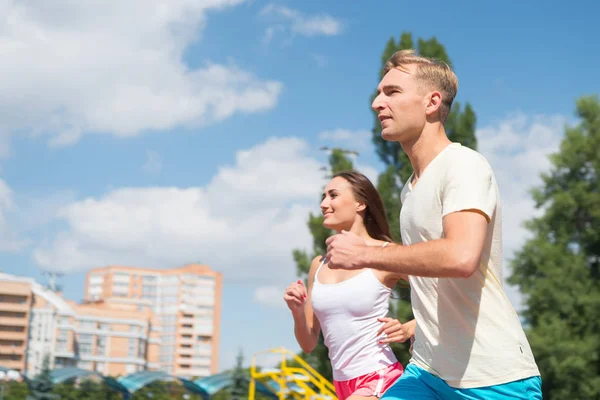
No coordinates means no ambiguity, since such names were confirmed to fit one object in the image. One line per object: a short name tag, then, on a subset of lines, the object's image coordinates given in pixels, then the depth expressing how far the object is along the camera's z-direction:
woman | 4.34
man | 2.70
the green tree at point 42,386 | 22.70
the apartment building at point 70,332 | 132.75
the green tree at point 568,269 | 27.53
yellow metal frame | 16.30
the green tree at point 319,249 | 25.64
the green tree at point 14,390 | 26.92
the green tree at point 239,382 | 21.84
